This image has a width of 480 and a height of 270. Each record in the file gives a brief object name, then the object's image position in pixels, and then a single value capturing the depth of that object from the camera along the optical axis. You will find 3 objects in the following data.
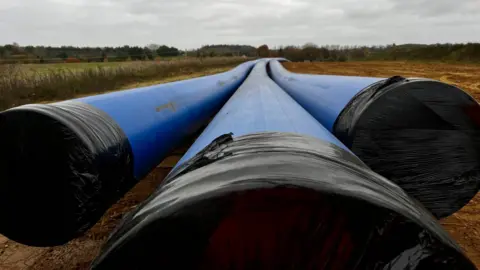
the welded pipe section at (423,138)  1.83
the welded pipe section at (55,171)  1.67
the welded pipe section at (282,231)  0.71
